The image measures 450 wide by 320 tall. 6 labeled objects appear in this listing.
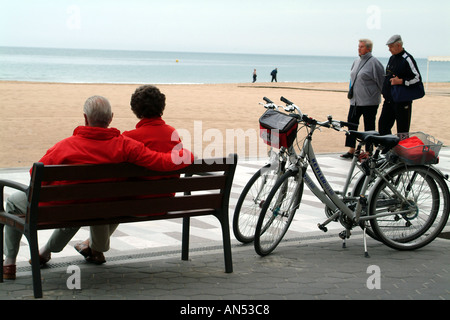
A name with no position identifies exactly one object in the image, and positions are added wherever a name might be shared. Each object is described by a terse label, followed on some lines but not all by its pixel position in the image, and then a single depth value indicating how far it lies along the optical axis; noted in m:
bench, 4.29
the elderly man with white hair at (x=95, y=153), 4.52
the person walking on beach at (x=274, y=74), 68.00
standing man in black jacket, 9.74
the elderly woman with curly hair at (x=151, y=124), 4.92
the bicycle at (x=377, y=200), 5.59
